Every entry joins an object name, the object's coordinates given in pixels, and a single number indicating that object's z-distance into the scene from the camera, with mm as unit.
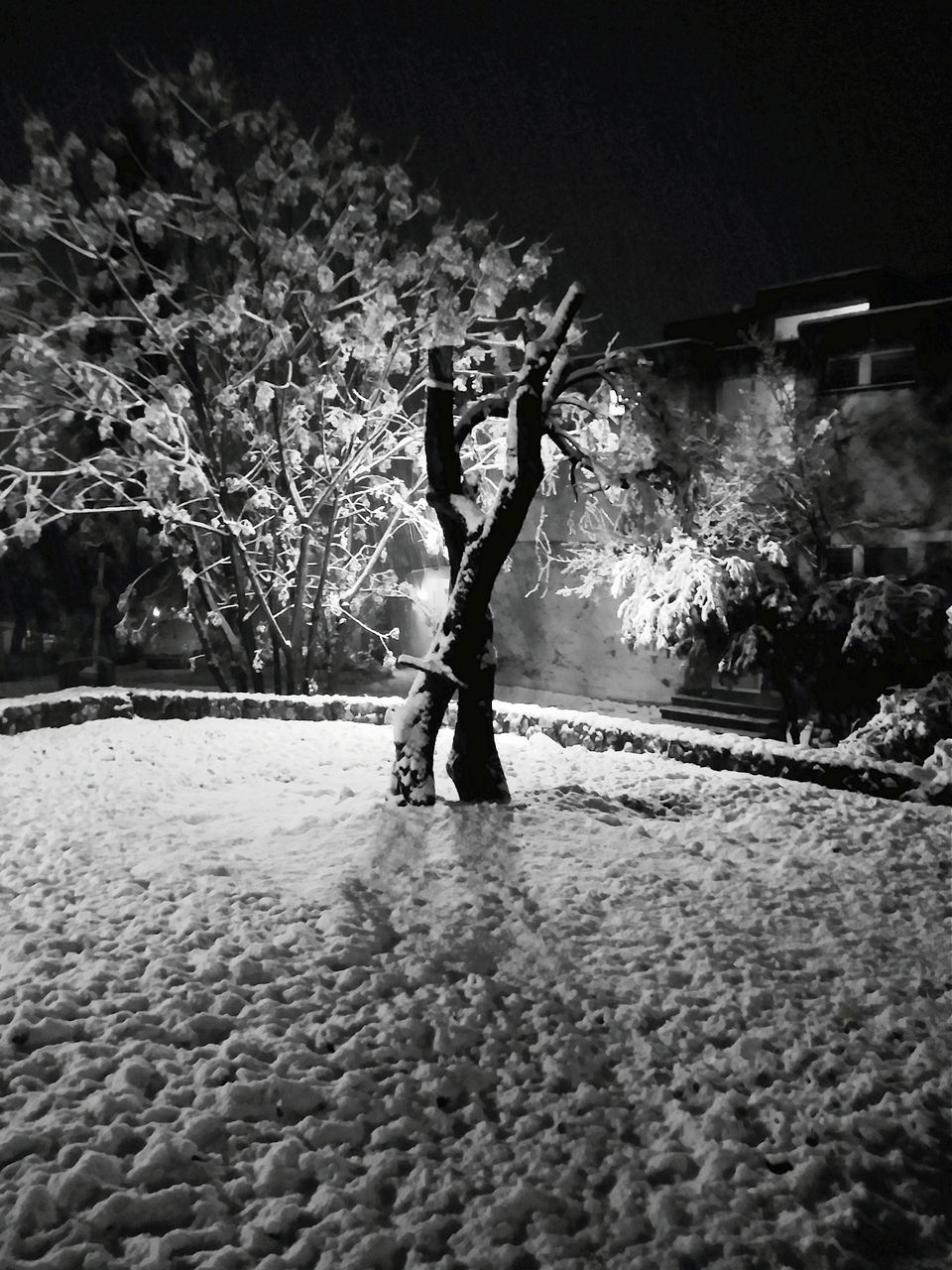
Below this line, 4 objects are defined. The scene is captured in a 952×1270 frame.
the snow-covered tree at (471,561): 7590
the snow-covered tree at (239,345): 11539
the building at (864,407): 15141
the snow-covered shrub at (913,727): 11273
